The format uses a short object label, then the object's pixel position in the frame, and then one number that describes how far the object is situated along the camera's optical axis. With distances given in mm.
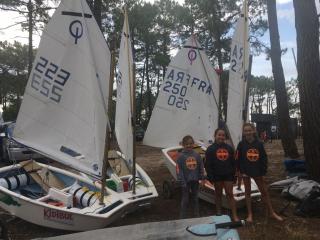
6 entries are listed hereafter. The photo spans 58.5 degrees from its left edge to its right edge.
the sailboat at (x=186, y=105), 6475
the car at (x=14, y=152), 9260
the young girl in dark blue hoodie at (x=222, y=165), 4286
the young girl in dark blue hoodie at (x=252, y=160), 4270
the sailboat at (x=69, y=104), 4267
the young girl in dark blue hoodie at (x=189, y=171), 4324
